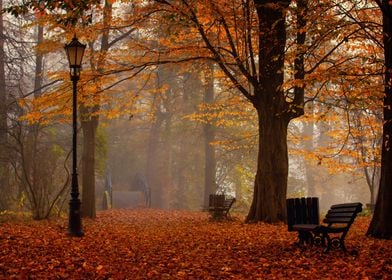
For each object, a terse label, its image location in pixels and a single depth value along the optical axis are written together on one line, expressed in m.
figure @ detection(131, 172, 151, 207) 32.95
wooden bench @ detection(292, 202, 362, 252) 9.05
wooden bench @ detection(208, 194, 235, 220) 17.69
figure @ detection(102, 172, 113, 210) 28.92
